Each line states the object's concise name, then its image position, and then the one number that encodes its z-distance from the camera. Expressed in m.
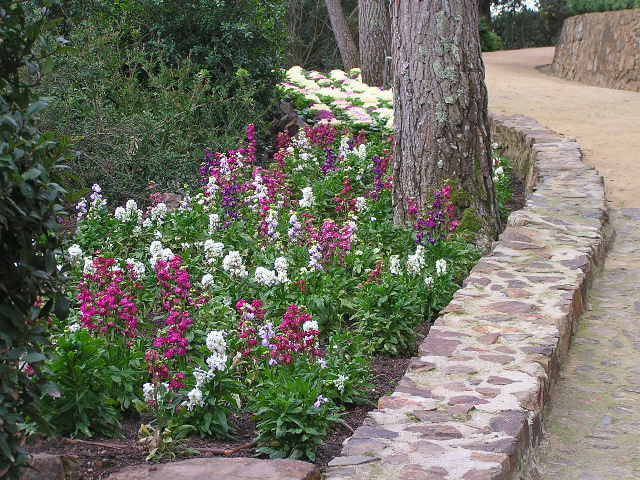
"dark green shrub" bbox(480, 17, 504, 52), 24.38
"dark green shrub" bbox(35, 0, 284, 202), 7.69
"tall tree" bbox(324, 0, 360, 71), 16.36
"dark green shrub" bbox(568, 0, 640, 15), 15.66
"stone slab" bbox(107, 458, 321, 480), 2.91
